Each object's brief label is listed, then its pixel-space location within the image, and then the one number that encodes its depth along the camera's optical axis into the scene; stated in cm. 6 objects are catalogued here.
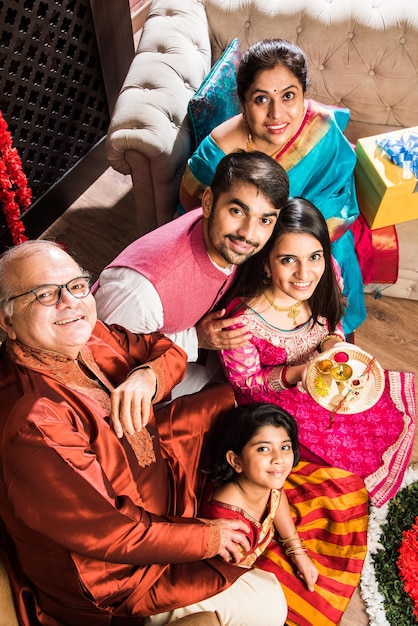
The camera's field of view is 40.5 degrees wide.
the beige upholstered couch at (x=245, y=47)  218
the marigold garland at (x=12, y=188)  229
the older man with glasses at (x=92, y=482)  121
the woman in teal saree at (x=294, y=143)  188
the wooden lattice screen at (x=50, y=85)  245
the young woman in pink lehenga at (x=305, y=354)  177
